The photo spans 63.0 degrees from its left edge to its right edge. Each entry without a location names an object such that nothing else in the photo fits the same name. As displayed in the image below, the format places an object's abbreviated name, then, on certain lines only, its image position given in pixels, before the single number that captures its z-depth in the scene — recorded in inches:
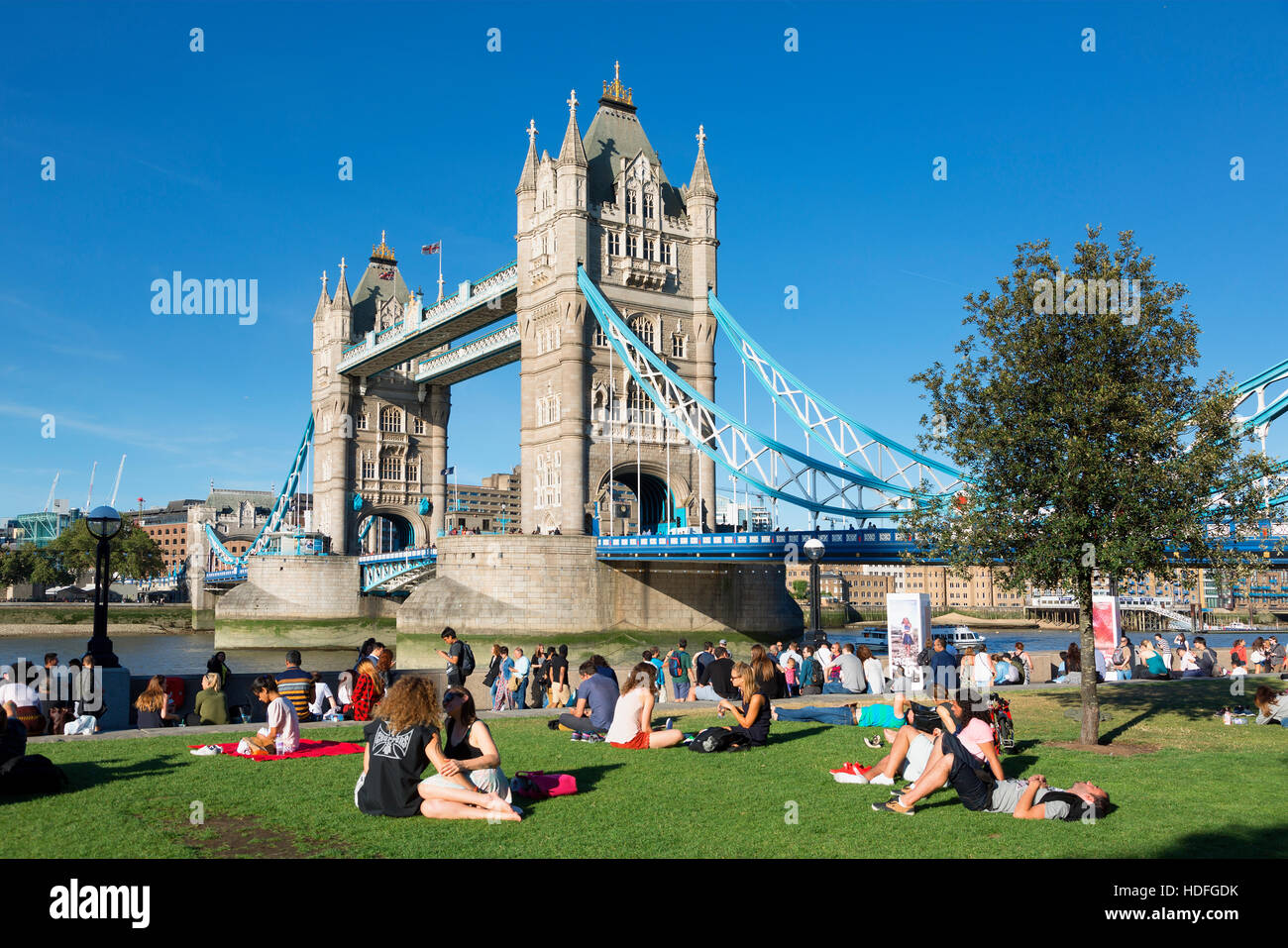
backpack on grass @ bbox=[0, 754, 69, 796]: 322.3
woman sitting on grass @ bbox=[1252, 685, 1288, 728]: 518.0
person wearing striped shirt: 482.3
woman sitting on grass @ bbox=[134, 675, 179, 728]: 500.4
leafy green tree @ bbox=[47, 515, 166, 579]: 3698.3
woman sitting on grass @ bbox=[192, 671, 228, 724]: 498.3
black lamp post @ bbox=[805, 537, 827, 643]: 831.7
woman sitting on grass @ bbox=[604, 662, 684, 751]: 442.0
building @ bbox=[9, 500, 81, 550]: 5142.7
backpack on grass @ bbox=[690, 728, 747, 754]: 433.4
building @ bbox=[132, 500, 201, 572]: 6043.3
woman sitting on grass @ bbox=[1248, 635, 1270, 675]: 880.3
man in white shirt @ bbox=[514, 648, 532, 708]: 749.8
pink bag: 332.5
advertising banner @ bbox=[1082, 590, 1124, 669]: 888.9
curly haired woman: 302.5
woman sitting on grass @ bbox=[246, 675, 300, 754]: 415.5
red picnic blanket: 418.5
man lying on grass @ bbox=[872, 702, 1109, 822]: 310.2
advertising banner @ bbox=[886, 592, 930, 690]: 799.7
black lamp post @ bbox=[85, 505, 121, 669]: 554.9
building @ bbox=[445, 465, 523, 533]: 7396.7
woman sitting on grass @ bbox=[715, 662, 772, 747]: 453.1
